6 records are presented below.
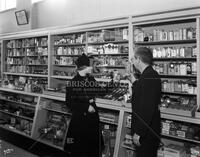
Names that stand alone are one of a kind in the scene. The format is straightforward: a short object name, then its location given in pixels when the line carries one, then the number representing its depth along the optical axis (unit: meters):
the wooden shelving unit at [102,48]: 3.69
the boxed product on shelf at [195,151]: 3.32
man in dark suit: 2.37
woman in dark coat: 3.22
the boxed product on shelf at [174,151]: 3.44
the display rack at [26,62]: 5.99
